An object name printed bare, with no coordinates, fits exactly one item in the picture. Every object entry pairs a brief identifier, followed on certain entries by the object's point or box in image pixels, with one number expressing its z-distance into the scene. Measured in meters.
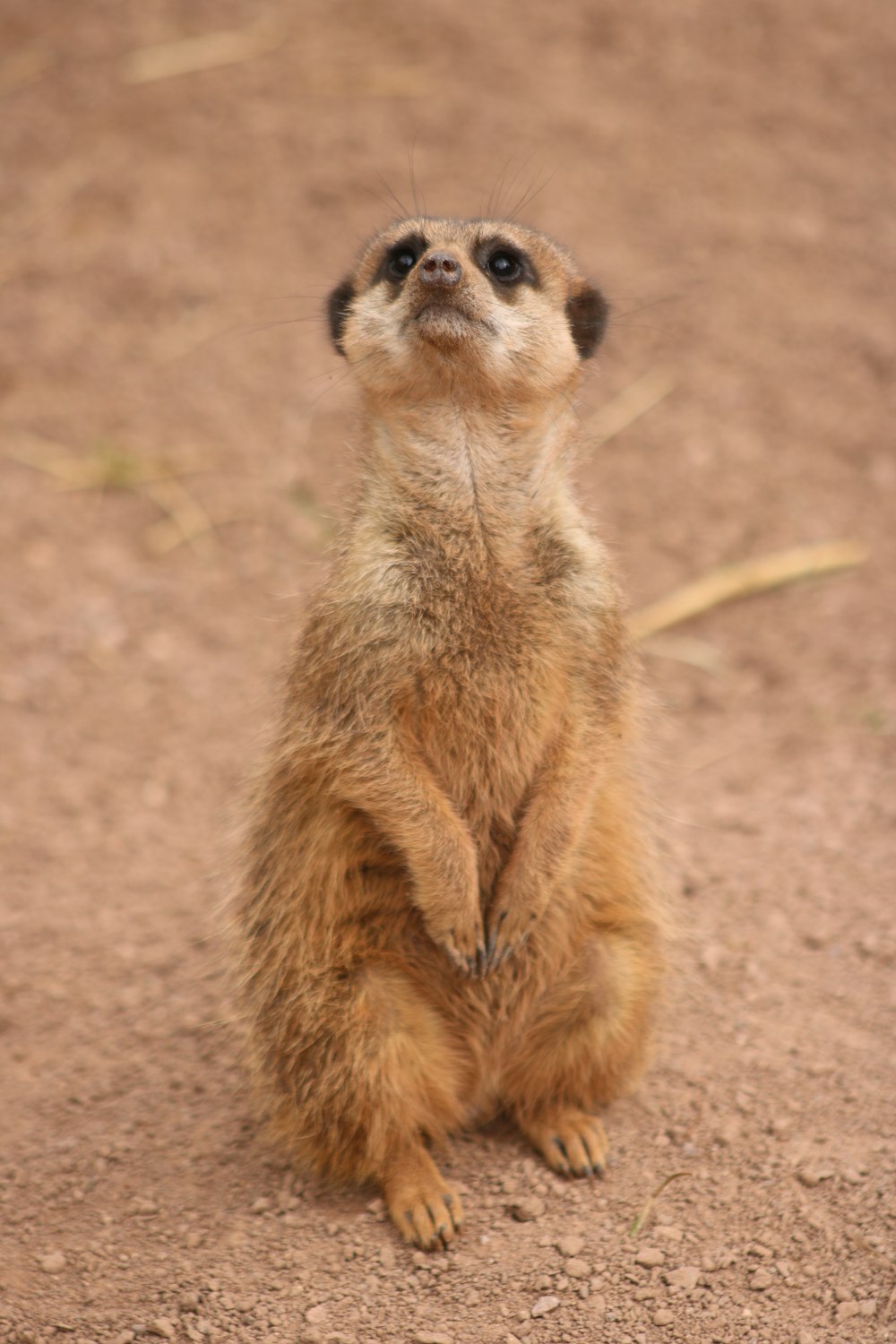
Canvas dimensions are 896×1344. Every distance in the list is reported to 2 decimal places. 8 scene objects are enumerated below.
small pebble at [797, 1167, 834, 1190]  5.15
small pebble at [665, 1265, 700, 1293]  4.68
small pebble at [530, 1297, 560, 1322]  4.57
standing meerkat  4.97
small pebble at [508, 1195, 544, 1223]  5.06
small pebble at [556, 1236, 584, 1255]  4.82
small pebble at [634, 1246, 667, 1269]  4.76
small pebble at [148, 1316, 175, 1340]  4.46
